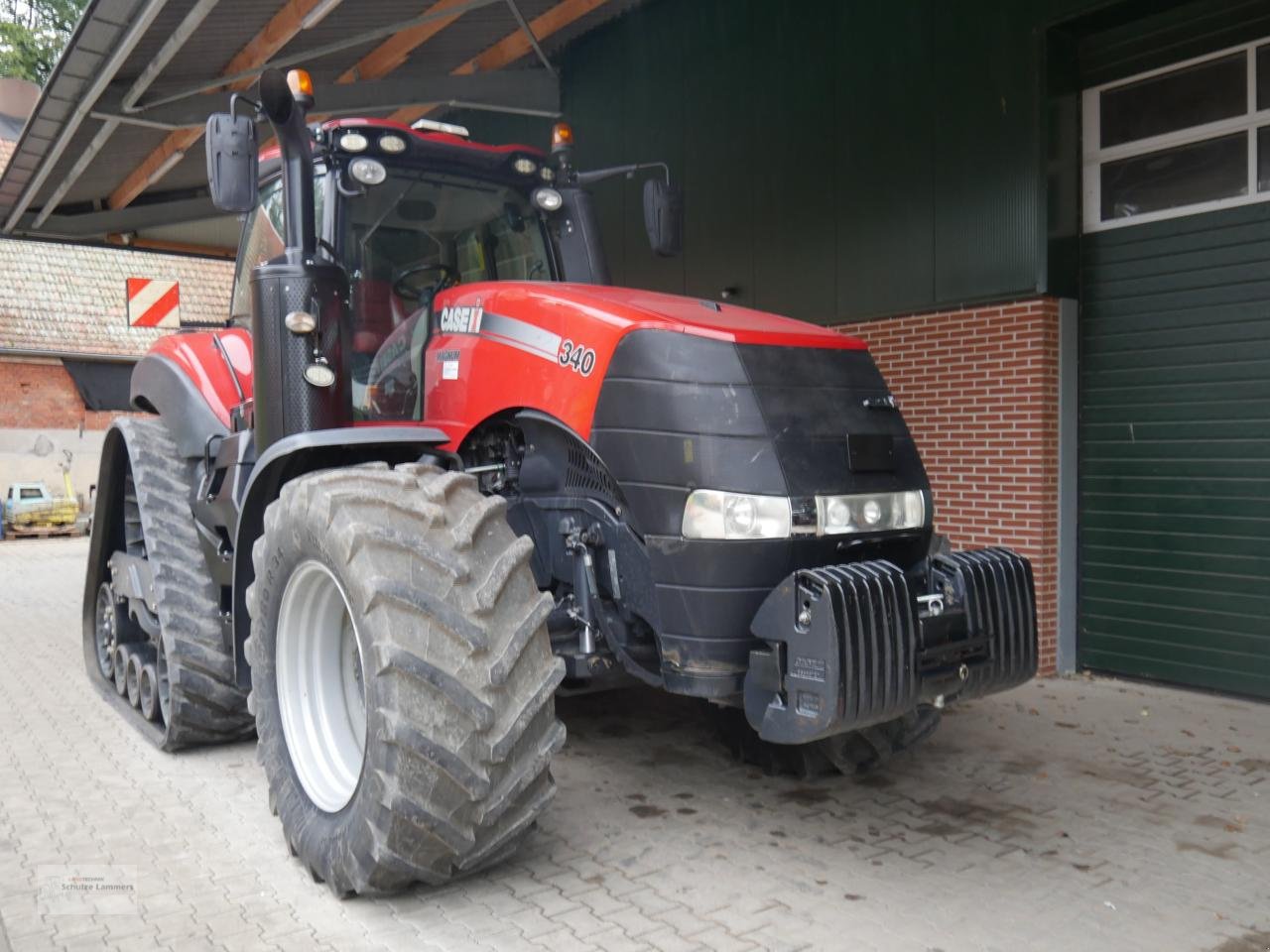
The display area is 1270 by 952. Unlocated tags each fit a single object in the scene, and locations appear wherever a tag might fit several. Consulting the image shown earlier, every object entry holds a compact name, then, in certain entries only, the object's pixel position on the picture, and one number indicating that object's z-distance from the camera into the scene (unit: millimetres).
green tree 31438
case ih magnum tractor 3240
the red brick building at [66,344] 20406
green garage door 6496
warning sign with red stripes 7969
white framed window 6469
